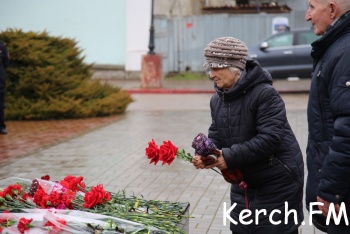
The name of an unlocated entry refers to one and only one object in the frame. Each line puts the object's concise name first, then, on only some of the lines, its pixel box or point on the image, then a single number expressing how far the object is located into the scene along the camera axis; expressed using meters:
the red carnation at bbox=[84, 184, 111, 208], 4.63
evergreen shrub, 16.42
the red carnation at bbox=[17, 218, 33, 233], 4.23
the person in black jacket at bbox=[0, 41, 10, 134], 14.01
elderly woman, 4.52
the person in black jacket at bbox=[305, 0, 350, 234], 3.89
